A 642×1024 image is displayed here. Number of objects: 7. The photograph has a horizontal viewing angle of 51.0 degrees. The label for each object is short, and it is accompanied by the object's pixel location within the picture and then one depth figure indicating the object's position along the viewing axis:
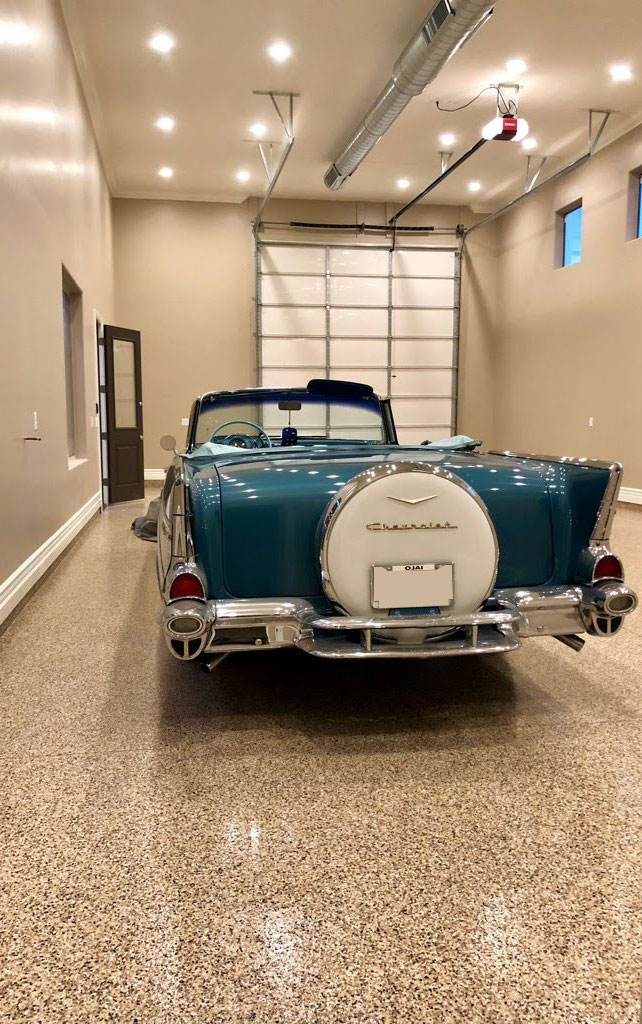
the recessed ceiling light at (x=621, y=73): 7.32
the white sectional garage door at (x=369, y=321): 12.02
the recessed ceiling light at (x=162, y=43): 6.72
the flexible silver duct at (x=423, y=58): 5.31
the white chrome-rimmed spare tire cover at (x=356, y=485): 2.07
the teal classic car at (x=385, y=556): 2.07
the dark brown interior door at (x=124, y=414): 9.27
